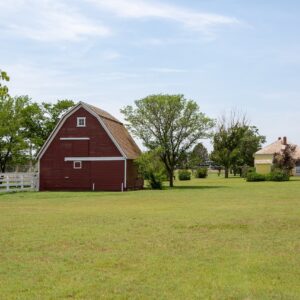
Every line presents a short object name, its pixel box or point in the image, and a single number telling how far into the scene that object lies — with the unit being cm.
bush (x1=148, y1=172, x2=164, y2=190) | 4675
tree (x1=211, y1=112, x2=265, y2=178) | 8494
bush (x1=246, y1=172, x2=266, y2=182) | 6231
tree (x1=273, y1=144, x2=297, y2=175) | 7538
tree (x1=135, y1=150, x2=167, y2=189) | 4631
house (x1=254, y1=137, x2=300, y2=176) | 8225
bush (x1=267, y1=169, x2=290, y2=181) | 6266
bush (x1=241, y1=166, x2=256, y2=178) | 7875
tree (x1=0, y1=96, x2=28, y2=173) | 5681
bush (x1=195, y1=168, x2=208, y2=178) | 8369
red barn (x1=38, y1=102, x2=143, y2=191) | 4491
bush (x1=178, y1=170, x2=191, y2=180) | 7438
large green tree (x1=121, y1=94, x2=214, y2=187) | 5097
